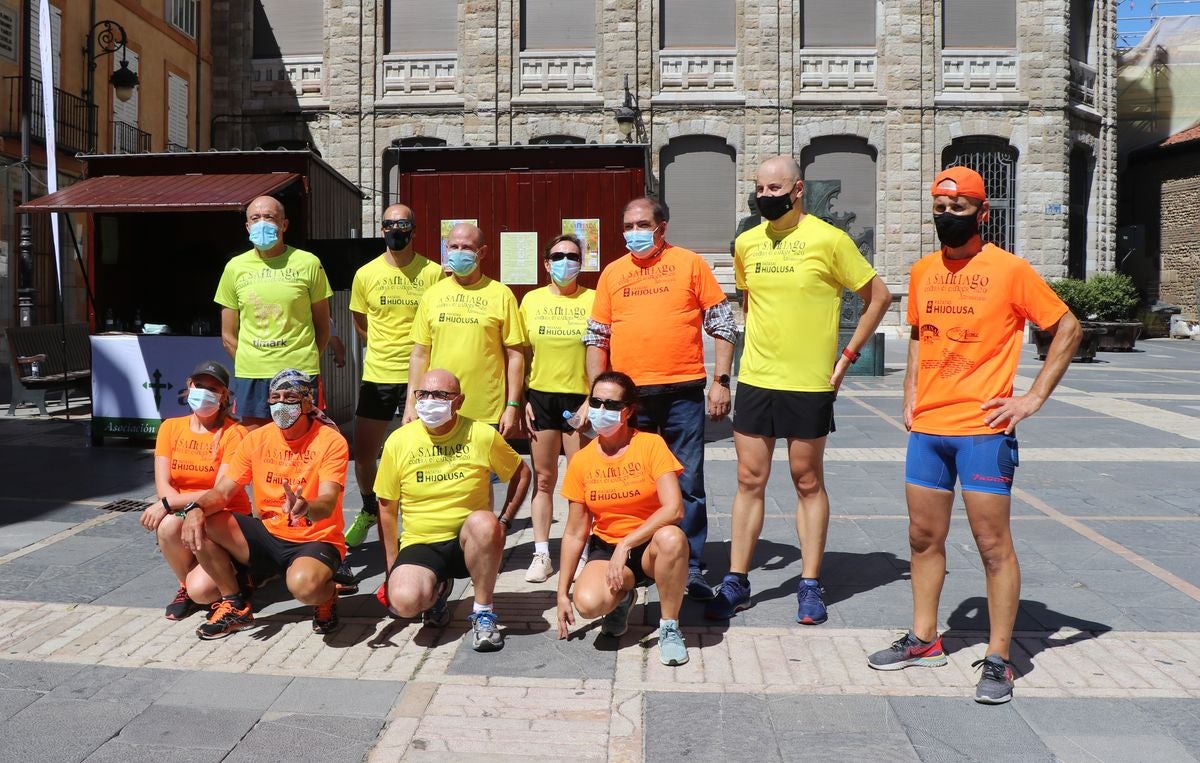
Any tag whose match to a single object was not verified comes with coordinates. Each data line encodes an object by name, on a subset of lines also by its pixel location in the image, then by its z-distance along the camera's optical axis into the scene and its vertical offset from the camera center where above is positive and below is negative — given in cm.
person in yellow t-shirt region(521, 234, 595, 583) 600 -17
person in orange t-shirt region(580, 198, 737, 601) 526 +1
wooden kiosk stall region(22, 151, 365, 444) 1020 +100
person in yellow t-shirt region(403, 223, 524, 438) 568 +5
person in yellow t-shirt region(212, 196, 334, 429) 607 +20
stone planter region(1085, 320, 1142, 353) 2370 +19
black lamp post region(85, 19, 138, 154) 2159 +618
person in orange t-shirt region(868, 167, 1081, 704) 406 -21
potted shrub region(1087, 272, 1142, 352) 2383 +86
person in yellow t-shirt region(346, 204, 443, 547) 636 +11
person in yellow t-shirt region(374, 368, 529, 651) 466 -75
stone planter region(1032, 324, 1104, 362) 2046 +1
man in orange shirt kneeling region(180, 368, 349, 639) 477 -81
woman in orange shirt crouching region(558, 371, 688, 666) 452 -80
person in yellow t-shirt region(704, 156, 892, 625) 495 -3
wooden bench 1210 -31
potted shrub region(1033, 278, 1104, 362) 2438 +115
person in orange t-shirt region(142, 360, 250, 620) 499 -59
